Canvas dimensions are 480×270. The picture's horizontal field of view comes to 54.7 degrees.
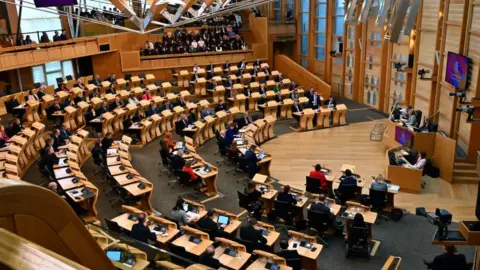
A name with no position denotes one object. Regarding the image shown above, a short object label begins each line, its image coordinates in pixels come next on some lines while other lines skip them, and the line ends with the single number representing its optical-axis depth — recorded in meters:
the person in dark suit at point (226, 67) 22.84
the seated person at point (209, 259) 7.37
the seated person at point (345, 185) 11.11
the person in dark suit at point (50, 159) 11.41
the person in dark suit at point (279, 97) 20.08
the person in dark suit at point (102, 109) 16.34
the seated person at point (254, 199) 10.44
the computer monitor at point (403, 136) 14.35
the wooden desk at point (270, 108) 19.34
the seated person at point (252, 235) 8.56
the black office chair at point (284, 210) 10.20
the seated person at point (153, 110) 17.11
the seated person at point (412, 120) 14.97
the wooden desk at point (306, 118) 18.22
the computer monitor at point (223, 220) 9.34
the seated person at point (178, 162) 12.12
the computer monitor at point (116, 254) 5.95
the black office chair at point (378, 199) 10.80
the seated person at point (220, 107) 17.84
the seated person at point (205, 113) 17.30
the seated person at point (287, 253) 8.01
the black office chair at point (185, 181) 11.80
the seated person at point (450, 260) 7.66
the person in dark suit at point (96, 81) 19.41
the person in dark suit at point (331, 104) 18.95
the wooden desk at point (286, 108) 19.92
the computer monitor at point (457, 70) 13.43
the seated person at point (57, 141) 13.27
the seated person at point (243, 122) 16.65
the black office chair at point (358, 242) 9.07
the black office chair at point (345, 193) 11.14
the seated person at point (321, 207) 9.74
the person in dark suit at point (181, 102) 18.14
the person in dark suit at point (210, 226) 8.98
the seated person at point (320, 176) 11.45
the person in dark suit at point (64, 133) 13.82
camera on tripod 7.26
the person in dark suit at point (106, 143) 13.64
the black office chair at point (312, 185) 11.37
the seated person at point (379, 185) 10.80
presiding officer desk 12.39
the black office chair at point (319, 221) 9.73
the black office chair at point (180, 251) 7.88
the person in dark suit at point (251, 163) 12.80
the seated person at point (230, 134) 14.58
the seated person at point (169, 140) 13.71
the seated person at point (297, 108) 18.51
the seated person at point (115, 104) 17.14
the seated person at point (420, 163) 12.48
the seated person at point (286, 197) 10.23
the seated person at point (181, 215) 9.41
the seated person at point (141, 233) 8.37
